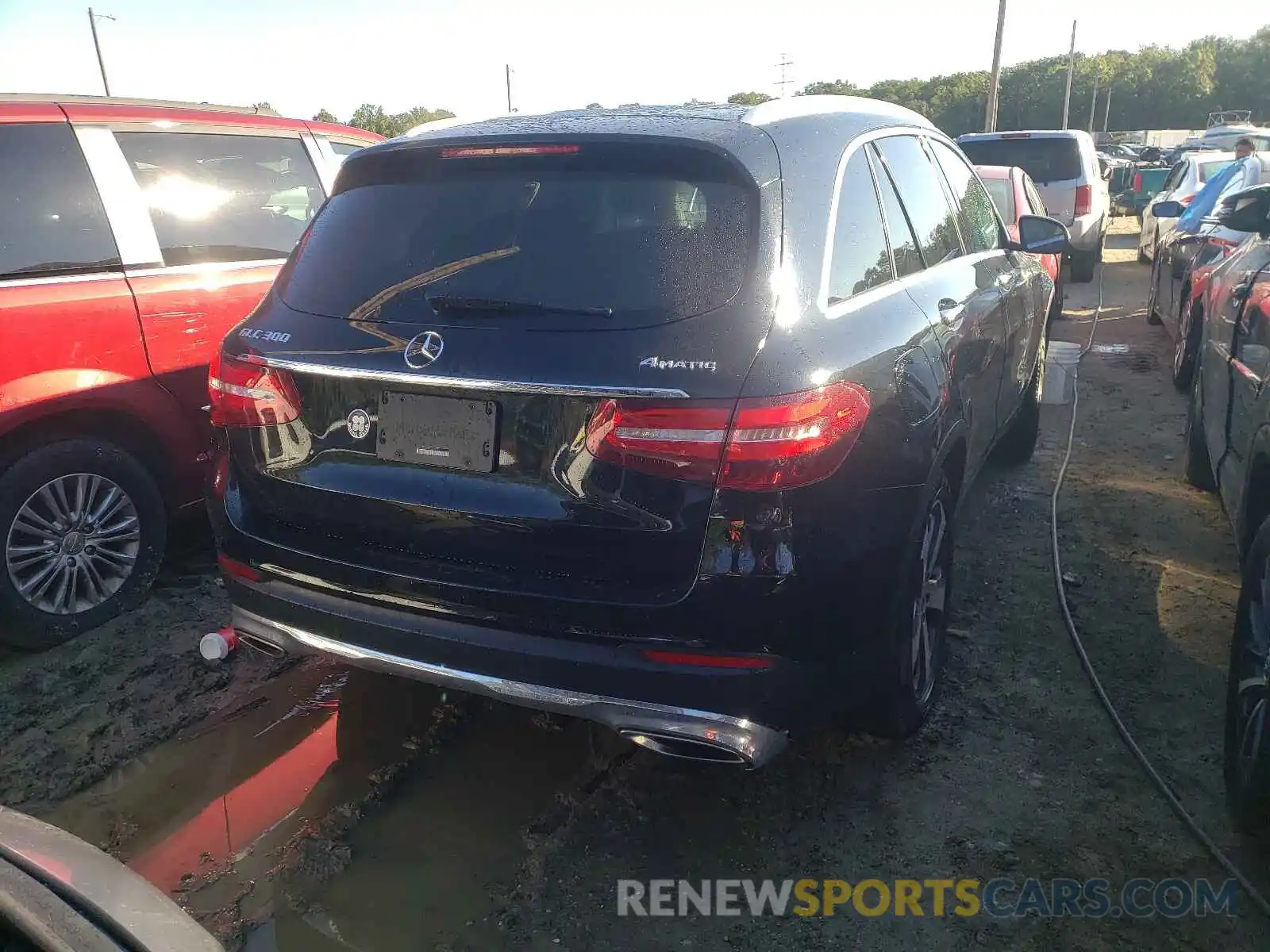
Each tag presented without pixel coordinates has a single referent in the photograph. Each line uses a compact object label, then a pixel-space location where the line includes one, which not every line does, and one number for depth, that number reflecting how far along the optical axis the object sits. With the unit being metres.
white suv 12.30
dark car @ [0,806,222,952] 1.27
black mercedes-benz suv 2.27
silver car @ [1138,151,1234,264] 11.70
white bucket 7.51
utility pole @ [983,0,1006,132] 27.89
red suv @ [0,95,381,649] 3.67
